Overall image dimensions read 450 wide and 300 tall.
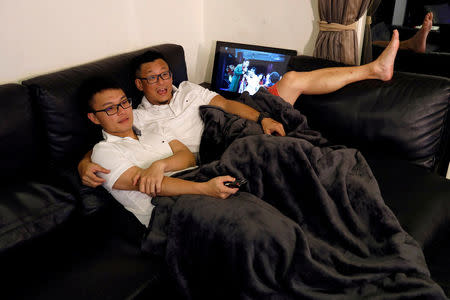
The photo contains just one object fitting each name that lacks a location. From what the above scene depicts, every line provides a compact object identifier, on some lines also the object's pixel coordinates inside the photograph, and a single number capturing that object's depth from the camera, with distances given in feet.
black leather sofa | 4.08
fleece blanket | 3.48
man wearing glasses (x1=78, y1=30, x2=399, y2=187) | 5.97
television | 7.82
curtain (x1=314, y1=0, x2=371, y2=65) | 6.79
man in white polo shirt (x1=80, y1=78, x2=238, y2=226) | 4.58
